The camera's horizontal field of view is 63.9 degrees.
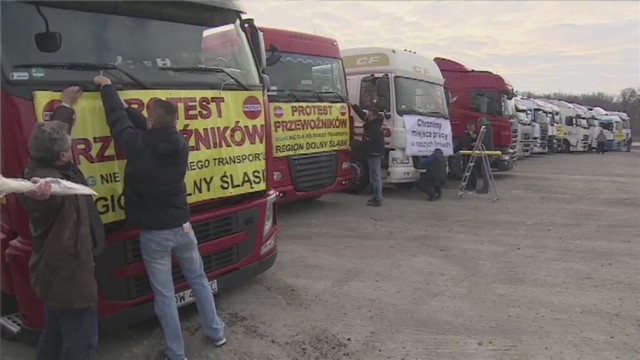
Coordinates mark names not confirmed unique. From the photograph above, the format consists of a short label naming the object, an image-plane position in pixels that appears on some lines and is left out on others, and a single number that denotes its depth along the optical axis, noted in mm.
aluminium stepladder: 10820
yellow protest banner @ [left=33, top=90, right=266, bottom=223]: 3330
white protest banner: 10352
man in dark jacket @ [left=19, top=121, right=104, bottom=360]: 2781
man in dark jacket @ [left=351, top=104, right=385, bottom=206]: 9227
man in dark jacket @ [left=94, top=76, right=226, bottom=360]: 3244
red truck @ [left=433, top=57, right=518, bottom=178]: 14758
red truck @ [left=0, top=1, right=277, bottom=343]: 3193
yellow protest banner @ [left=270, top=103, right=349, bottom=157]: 7656
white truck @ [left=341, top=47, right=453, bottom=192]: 10273
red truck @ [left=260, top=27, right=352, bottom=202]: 7695
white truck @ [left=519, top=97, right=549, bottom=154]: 22778
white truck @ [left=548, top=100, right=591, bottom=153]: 31091
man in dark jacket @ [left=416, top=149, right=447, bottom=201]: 10523
